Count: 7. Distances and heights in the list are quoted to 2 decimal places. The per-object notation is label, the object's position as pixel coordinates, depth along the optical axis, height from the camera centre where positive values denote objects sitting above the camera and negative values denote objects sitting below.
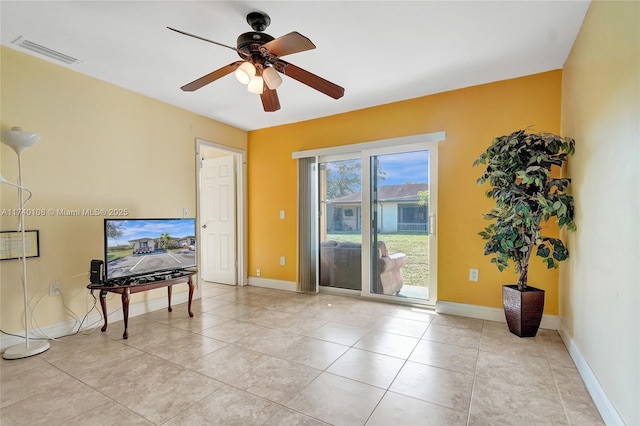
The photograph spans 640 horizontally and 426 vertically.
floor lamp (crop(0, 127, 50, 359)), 2.33 -0.12
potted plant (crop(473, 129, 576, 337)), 2.37 -0.01
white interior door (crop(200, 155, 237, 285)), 4.88 -0.21
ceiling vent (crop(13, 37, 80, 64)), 2.39 +1.35
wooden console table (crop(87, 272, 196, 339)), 2.71 -0.77
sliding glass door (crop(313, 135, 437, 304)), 3.56 -0.21
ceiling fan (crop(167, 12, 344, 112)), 1.86 +1.00
